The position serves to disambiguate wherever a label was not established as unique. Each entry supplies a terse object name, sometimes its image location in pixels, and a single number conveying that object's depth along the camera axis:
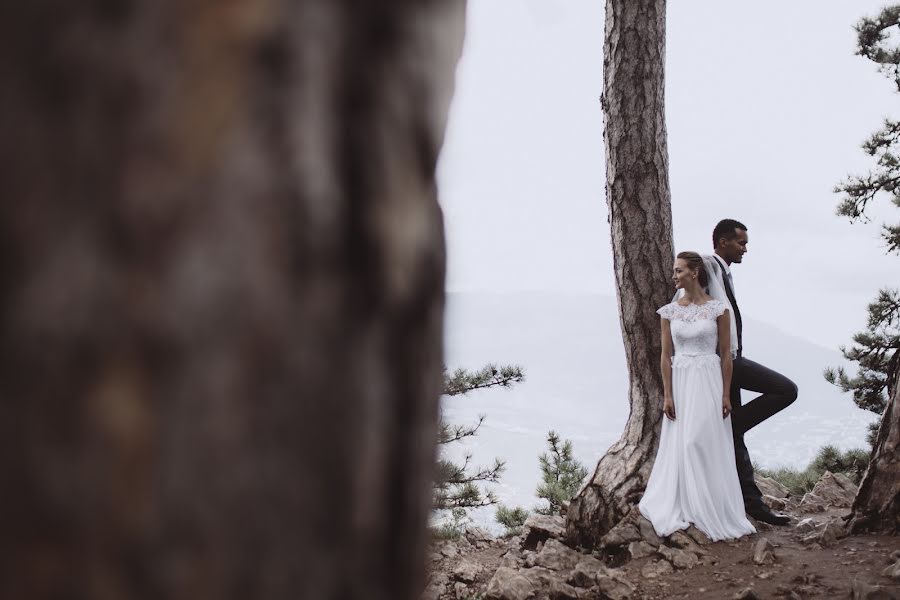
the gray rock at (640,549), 4.59
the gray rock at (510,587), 3.96
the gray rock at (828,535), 4.34
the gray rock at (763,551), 4.21
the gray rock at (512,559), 5.12
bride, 4.91
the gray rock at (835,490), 6.29
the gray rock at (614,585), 3.91
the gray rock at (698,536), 4.69
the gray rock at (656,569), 4.26
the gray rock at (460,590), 4.61
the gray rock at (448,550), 5.83
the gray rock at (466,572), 4.92
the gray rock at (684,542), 4.57
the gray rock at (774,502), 6.03
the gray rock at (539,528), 5.54
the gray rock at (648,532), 4.71
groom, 5.20
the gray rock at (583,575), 4.11
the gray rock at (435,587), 4.56
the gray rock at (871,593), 3.14
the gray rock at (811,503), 6.02
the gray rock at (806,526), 4.88
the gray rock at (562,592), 3.94
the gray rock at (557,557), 4.76
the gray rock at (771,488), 6.86
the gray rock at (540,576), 4.11
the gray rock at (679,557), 4.38
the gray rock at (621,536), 4.74
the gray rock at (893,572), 3.36
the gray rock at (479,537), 6.45
